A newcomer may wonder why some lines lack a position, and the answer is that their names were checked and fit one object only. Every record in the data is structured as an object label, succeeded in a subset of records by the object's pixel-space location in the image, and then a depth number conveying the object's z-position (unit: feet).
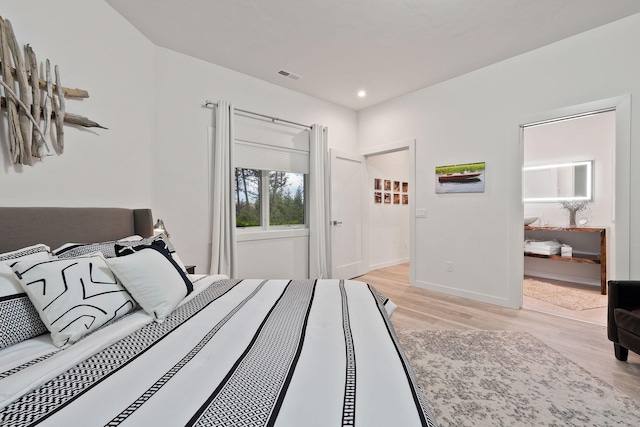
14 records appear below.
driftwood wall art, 5.46
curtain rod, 10.77
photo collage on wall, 17.62
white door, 14.43
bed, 2.35
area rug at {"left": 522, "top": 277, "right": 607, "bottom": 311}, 10.90
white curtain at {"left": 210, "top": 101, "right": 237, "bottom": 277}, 10.59
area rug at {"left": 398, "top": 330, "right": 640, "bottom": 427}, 5.07
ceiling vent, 11.62
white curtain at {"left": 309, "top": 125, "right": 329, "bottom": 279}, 13.67
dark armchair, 6.59
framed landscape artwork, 11.47
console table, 12.11
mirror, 13.85
